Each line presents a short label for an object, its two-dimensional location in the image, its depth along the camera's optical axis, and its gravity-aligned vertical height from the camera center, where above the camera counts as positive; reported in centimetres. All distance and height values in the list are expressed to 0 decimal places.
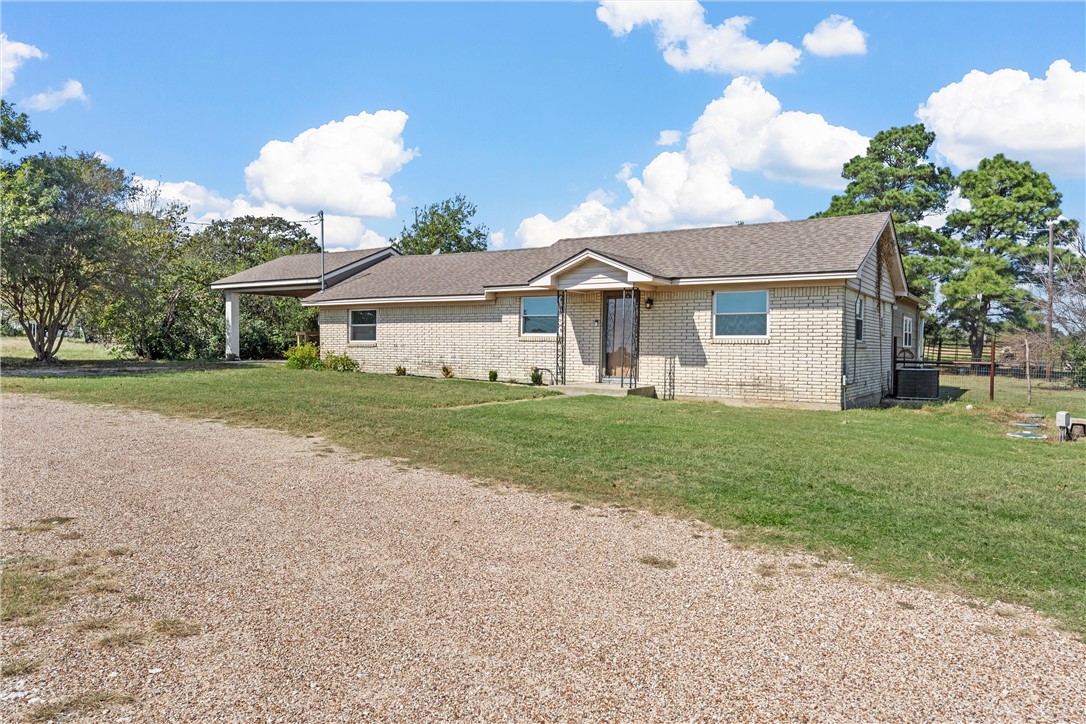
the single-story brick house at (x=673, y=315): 1502 +99
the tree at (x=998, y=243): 3241 +529
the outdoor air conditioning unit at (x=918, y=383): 1788 -79
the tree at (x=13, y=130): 2472 +802
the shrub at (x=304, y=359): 2191 -21
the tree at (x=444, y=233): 4775 +834
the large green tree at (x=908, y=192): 3409 +840
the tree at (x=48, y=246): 1980 +321
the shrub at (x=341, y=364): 2152 -36
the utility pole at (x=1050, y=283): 2753 +295
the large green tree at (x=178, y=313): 2589 +156
